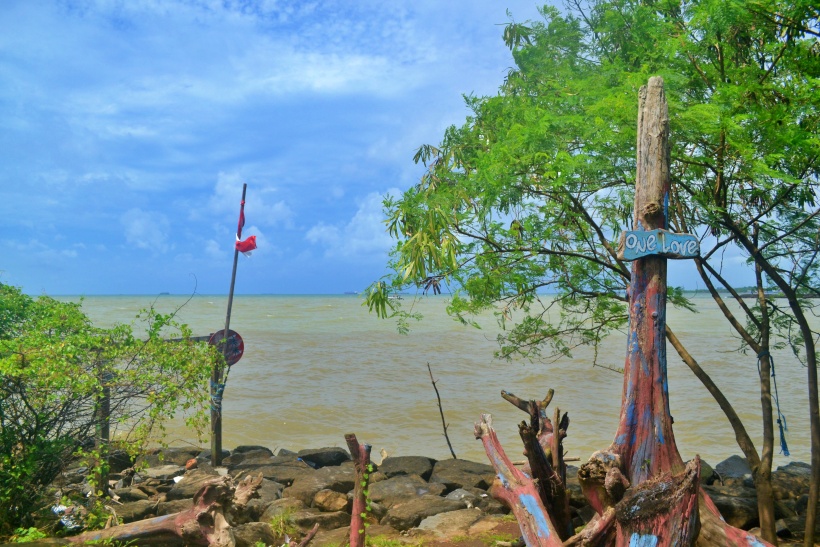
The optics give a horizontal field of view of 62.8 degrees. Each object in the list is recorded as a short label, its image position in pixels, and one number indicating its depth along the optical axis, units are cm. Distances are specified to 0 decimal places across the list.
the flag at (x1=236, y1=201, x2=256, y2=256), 963
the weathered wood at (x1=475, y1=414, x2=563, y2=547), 516
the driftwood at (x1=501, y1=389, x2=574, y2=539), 581
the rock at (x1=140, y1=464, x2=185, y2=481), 925
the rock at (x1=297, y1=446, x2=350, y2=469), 1173
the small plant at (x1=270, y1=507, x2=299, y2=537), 710
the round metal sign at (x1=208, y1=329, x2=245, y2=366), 963
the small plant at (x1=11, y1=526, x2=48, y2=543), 587
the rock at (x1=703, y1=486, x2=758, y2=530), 753
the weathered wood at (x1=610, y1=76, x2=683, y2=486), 479
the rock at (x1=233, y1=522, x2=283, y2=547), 643
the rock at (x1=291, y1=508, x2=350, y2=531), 739
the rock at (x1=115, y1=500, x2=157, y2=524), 704
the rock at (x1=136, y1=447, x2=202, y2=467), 1112
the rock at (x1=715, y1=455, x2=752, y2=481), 1072
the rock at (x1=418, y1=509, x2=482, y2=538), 714
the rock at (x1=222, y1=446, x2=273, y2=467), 1149
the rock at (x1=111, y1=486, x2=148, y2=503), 789
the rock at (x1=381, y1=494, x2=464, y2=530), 766
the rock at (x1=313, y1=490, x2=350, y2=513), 830
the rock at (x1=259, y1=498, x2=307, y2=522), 756
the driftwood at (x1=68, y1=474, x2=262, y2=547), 582
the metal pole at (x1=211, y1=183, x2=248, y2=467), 901
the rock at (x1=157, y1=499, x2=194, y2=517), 714
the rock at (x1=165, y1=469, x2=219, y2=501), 801
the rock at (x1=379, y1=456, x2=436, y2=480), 1069
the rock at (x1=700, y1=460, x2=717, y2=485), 1002
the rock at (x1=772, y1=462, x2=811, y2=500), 927
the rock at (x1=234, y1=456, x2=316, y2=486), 962
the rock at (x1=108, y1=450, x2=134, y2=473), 912
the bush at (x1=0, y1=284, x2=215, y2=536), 614
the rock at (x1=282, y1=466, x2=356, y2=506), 871
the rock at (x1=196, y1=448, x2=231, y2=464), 1196
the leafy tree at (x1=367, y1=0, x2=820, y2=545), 617
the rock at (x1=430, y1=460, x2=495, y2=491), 979
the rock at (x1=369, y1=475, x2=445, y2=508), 878
